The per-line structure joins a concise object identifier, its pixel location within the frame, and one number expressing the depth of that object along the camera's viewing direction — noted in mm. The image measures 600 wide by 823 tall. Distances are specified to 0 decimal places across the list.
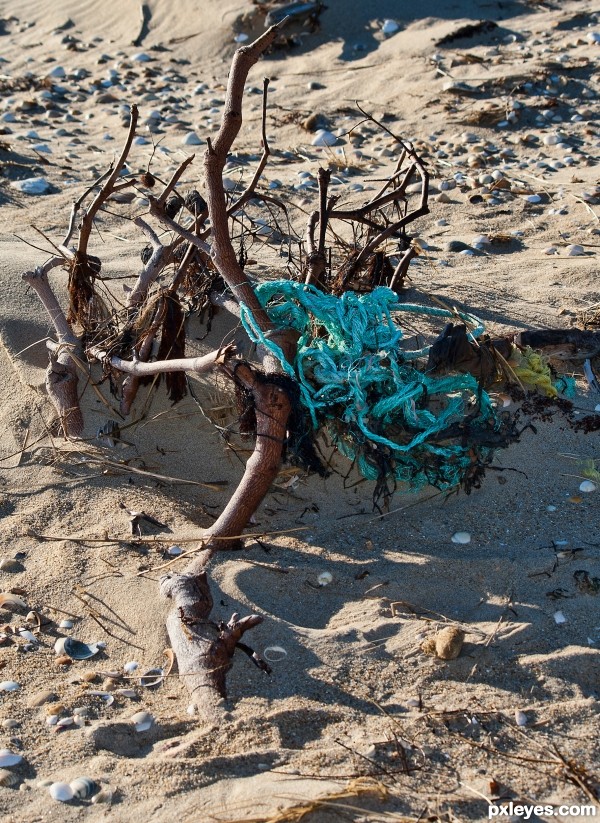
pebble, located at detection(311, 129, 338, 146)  6449
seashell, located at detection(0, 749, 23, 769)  2148
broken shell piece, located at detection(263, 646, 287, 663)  2447
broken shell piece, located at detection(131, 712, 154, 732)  2258
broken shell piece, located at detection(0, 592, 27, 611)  2703
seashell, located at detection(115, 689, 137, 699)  2381
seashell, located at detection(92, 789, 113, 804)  2059
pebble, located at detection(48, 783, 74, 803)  2057
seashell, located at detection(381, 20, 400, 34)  7992
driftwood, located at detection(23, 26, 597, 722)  2531
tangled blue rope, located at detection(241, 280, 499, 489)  2963
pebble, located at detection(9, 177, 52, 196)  5832
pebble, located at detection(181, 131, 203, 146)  6617
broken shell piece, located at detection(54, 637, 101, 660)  2539
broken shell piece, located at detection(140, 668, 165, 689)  2416
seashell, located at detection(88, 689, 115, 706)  2360
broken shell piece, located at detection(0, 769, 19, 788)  2104
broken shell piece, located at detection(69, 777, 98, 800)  2068
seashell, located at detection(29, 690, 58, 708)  2355
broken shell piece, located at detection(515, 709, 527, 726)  2211
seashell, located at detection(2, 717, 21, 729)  2277
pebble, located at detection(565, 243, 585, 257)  4648
